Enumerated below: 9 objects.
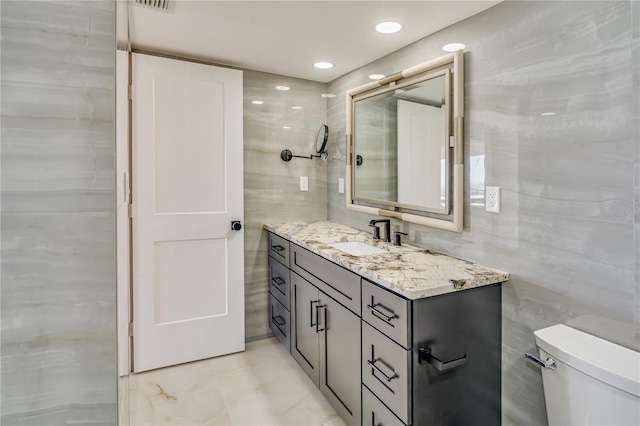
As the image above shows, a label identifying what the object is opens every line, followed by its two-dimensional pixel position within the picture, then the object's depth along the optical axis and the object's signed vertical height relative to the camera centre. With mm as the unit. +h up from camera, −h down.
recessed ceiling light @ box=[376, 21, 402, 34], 1926 +965
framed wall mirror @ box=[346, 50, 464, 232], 1868 +360
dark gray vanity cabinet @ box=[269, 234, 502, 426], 1397 -660
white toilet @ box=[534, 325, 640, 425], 1070 -571
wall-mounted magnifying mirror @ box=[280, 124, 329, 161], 2938 +457
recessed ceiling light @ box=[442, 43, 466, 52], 1842 +821
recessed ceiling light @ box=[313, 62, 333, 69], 2598 +1015
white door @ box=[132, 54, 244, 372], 2385 -66
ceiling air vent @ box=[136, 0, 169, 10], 1710 +967
